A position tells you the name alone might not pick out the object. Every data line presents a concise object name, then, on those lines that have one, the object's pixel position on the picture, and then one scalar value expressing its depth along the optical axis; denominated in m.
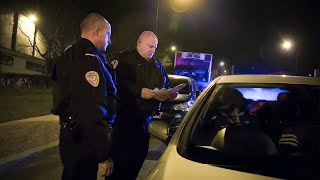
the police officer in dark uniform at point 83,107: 1.81
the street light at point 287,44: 18.73
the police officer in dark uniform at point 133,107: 2.60
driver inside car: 2.32
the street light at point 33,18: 20.84
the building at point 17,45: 20.44
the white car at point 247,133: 1.55
